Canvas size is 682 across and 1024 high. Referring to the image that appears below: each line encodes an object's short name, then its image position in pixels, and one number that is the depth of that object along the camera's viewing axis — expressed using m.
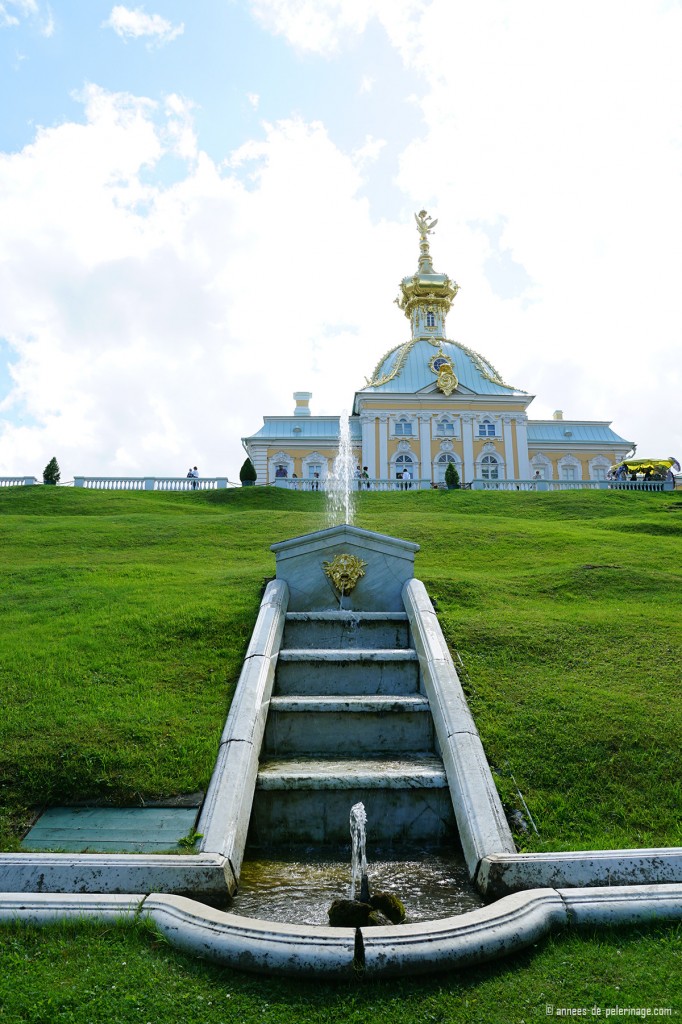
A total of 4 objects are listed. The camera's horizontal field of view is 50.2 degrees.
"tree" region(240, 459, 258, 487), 36.03
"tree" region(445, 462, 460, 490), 35.19
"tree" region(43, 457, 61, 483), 34.22
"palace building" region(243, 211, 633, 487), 52.22
